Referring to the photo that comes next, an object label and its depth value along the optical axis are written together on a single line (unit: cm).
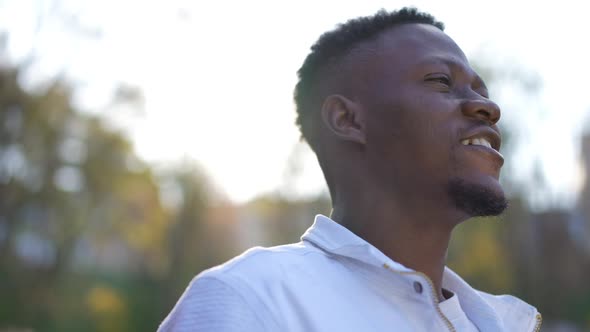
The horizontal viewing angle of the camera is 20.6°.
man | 131
